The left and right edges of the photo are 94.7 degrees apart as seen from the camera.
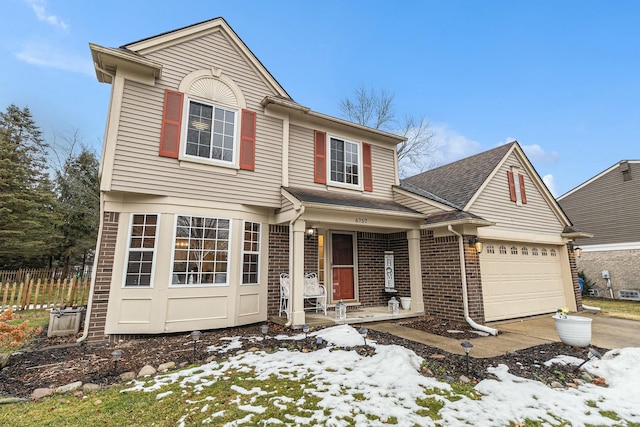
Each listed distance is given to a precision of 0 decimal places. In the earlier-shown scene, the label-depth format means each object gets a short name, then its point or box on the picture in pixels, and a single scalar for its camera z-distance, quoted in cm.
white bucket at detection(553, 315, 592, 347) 568
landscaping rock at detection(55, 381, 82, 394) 366
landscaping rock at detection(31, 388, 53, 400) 352
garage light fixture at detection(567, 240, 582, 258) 1101
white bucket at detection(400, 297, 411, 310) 876
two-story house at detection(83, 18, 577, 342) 617
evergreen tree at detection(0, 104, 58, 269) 1620
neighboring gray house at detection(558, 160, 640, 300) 1465
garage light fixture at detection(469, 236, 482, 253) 787
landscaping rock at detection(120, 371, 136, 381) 403
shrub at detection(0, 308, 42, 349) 498
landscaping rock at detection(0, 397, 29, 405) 334
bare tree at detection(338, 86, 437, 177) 1944
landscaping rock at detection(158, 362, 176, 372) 434
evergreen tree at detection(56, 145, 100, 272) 2000
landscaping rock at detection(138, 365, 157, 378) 415
